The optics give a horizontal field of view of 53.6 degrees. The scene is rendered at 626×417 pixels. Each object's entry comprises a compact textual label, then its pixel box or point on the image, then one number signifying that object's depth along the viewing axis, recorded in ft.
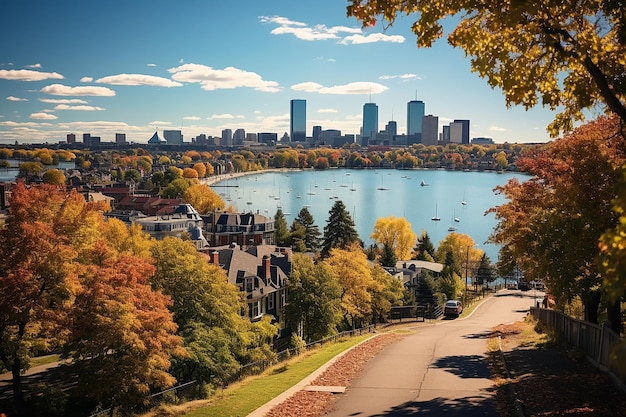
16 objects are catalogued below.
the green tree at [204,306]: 101.23
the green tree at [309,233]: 321.32
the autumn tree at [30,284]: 81.05
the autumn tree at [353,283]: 162.09
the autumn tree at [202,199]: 391.65
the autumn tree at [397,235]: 330.95
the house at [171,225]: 240.94
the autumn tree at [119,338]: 79.41
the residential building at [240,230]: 286.25
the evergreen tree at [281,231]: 309.22
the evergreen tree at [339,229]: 285.43
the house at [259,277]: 159.84
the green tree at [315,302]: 145.79
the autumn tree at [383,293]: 171.41
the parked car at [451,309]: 168.25
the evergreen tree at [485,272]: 315.17
